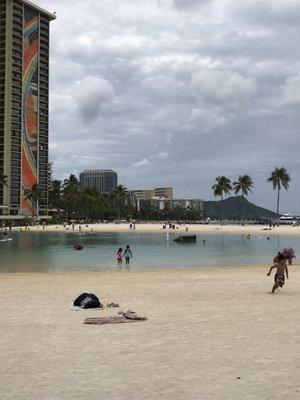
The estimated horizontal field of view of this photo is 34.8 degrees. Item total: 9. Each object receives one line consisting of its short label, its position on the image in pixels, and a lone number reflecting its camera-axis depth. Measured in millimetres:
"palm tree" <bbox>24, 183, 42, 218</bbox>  167000
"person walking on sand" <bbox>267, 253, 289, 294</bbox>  18641
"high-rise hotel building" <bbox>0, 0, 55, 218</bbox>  170125
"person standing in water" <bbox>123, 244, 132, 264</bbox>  39388
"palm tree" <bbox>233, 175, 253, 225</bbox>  167125
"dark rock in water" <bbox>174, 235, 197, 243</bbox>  83006
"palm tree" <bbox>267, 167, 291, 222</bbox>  161250
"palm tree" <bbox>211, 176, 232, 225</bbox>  172375
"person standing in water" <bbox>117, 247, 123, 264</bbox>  39059
